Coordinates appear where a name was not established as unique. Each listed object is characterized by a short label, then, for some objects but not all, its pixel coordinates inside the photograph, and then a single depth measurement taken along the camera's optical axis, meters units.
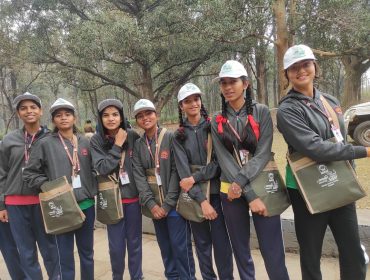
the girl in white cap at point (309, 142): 2.16
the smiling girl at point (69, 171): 2.81
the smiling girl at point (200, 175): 2.65
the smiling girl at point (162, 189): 2.88
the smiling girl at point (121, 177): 2.91
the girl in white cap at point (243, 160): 2.35
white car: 8.36
